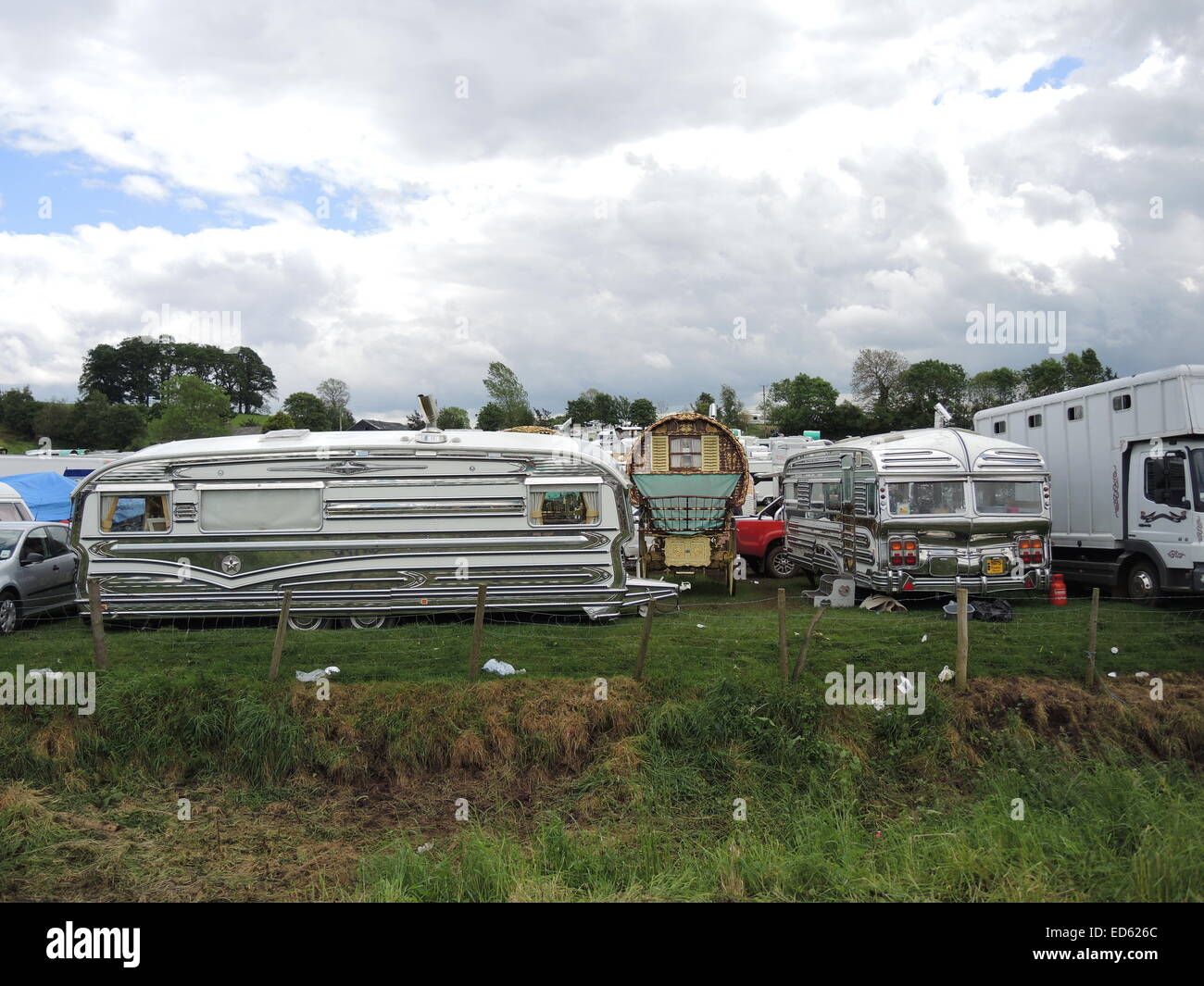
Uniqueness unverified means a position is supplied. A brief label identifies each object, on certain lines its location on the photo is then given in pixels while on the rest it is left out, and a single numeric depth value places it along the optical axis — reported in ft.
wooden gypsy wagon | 55.21
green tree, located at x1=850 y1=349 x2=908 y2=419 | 256.32
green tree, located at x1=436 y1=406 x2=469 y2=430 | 207.17
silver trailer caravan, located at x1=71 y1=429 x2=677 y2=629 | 38.60
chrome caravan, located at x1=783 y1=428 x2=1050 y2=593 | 43.19
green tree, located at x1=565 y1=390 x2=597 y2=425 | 285.43
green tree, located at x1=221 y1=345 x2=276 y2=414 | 380.17
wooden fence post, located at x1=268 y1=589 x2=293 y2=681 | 28.02
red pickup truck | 65.10
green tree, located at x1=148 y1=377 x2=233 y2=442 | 198.49
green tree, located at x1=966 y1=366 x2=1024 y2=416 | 254.06
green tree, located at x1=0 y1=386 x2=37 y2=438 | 250.98
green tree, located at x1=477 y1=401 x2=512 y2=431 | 215.31
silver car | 41.09
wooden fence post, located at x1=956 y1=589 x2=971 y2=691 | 28.09
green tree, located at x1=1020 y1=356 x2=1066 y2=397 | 241.76
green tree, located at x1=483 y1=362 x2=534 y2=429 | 208.54
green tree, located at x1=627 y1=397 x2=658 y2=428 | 287.28
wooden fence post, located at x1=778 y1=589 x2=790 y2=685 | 28.32
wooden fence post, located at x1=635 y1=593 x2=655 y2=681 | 28.22
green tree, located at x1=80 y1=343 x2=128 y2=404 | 327.47
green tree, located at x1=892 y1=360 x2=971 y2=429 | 248.52
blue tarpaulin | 75.61
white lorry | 41.32
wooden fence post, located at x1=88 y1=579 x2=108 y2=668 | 28.12
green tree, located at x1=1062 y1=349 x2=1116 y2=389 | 234.99
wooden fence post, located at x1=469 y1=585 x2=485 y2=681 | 28.68
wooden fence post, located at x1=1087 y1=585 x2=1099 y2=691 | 29.45
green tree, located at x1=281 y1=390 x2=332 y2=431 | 259.60
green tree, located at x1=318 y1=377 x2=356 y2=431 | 258.45
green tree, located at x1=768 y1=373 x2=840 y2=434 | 234.99
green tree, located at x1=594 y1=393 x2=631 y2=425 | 292.36
